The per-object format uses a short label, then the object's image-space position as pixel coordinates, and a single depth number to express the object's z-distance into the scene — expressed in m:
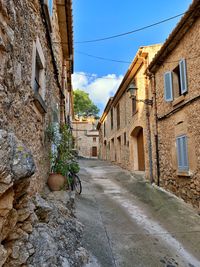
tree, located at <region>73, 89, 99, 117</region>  33.16
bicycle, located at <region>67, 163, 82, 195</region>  5.89
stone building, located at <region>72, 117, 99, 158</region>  31.00
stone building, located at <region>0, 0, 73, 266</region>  1.65
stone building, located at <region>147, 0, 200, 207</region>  5.40
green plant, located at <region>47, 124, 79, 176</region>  5.22
